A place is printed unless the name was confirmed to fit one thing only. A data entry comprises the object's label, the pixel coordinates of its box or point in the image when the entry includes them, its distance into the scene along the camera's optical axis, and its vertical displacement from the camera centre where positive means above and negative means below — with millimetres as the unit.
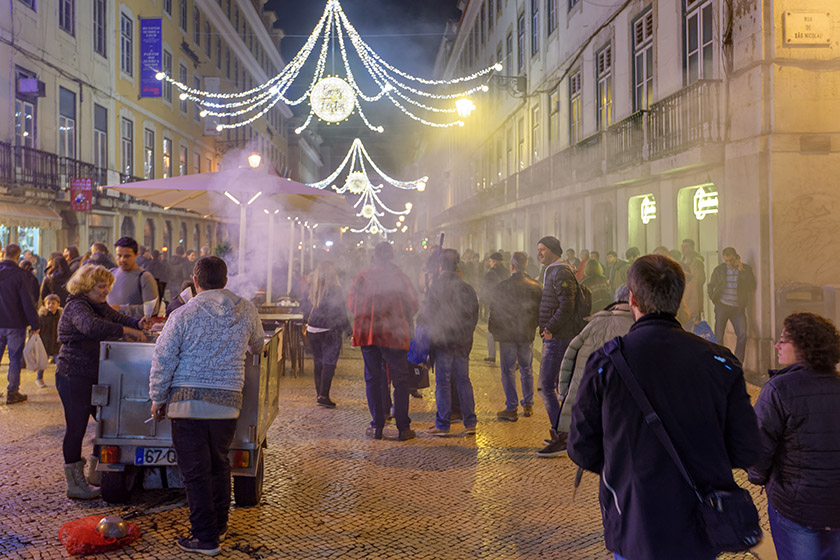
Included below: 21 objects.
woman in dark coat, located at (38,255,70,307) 12031 +167
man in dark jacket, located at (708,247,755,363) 11148 -97
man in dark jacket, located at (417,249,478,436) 7645 -478
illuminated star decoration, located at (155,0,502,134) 14438 +4150
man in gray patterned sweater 4406 -583
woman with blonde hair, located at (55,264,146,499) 5359 -514
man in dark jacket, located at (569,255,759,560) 2486 -484
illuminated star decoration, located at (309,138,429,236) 38025 +5372
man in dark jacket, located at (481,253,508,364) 12707 +164
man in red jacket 7492 -438
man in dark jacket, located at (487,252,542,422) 8047 -347
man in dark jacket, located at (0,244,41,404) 9219 -220
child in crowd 10508 -467
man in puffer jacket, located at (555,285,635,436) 4770 -310
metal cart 5059 -883
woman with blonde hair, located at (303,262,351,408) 9070 -451
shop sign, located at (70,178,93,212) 21859 +2735
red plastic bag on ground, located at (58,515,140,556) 4414 -1460
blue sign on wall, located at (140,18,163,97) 26875 +8562
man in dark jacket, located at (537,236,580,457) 7090 -346
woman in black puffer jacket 2990 -640
